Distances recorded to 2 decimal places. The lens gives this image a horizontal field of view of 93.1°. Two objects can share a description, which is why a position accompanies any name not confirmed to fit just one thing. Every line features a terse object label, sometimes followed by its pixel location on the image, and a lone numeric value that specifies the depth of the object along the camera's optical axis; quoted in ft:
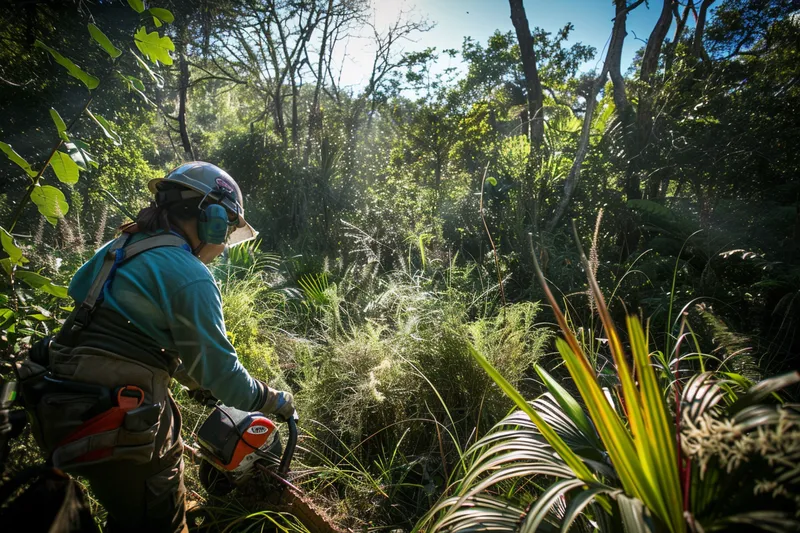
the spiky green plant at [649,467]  2.48
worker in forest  4.68
